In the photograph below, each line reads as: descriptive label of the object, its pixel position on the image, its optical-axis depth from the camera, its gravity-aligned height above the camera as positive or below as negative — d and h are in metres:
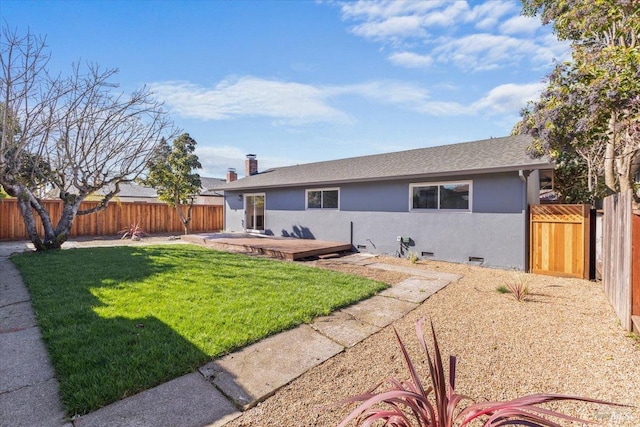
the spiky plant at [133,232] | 13.93 -1.04
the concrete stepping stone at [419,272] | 6.78 -1.52
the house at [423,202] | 7.65 +0.21
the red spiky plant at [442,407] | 1.40 -0.98
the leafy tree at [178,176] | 14.32 +1.60
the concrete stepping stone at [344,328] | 3.64 -1.54
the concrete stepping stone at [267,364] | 2.60 -1.52
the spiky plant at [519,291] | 5.13 -1.44
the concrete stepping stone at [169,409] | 2.18 -1.50
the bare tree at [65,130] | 6.89 +2.33
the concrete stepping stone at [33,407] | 2.16 -1.48
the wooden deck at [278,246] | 9.16 -1.22
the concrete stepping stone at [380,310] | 4.27 -1.54
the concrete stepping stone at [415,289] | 5.29 -1.53
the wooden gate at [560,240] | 6.77 -0.75
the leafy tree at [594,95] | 4.43 +1.79
